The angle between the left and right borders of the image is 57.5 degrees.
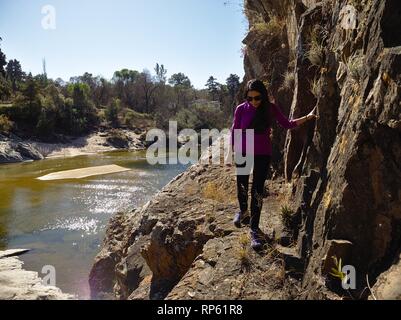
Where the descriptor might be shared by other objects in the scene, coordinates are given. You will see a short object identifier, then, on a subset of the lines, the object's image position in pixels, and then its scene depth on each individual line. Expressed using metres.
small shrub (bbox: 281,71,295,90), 6.11
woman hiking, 4.35
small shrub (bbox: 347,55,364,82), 3.37
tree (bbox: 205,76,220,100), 68.62
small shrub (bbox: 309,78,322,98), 4.37
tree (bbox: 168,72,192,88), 90.63
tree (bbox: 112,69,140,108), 65.06
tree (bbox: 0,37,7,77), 41.59
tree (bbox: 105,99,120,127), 50.64
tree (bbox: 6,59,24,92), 64.69
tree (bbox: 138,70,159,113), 63.78
